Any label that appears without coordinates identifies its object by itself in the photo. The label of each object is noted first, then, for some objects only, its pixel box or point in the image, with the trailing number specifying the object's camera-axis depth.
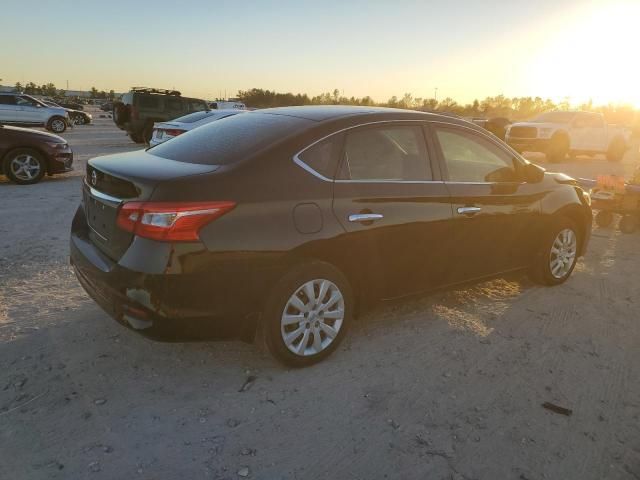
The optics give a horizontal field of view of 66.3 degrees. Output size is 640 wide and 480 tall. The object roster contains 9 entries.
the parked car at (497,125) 24.16
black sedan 2.74
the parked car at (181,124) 11.62
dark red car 8.94
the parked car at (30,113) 20.17
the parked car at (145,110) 17.72
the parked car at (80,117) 30.41
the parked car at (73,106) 40.35
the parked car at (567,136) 16.56
